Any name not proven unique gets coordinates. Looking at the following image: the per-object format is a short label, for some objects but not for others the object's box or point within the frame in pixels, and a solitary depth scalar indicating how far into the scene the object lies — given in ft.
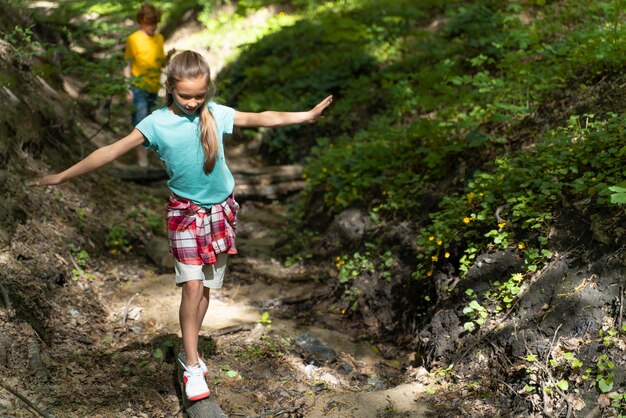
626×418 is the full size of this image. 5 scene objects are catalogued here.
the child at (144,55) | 24.18
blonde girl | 10.50
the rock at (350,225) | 20.12
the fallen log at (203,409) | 11.24
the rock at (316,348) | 15.11
